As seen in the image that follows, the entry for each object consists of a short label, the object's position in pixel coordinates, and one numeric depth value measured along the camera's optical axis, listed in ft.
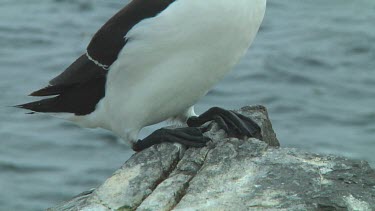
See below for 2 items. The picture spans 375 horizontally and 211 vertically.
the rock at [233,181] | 32.35
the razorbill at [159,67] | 37.17
